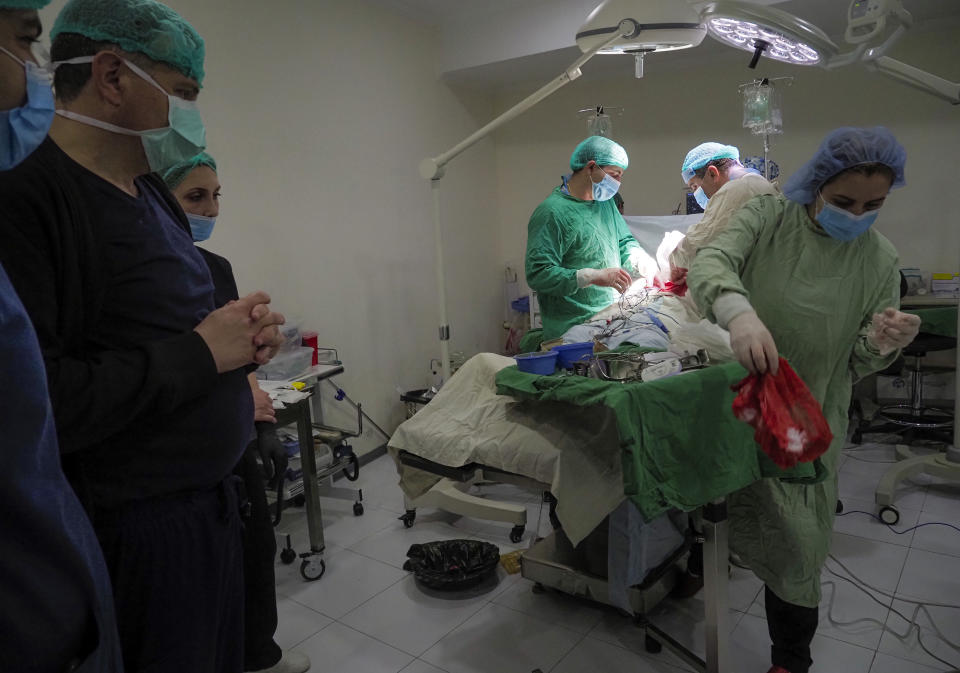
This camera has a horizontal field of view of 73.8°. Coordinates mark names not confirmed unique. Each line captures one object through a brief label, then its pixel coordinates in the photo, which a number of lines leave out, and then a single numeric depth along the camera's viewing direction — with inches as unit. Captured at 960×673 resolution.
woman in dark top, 66.0
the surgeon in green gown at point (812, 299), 61.6
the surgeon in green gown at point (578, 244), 107.9
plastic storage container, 113.3
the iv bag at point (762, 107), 122.3
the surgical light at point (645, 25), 76.1
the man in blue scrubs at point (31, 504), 25.0
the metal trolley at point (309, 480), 102.7
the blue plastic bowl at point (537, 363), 69.8
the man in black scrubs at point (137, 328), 32.8
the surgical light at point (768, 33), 63.4
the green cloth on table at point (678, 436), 57.9
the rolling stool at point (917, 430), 114.1
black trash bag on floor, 95.7
